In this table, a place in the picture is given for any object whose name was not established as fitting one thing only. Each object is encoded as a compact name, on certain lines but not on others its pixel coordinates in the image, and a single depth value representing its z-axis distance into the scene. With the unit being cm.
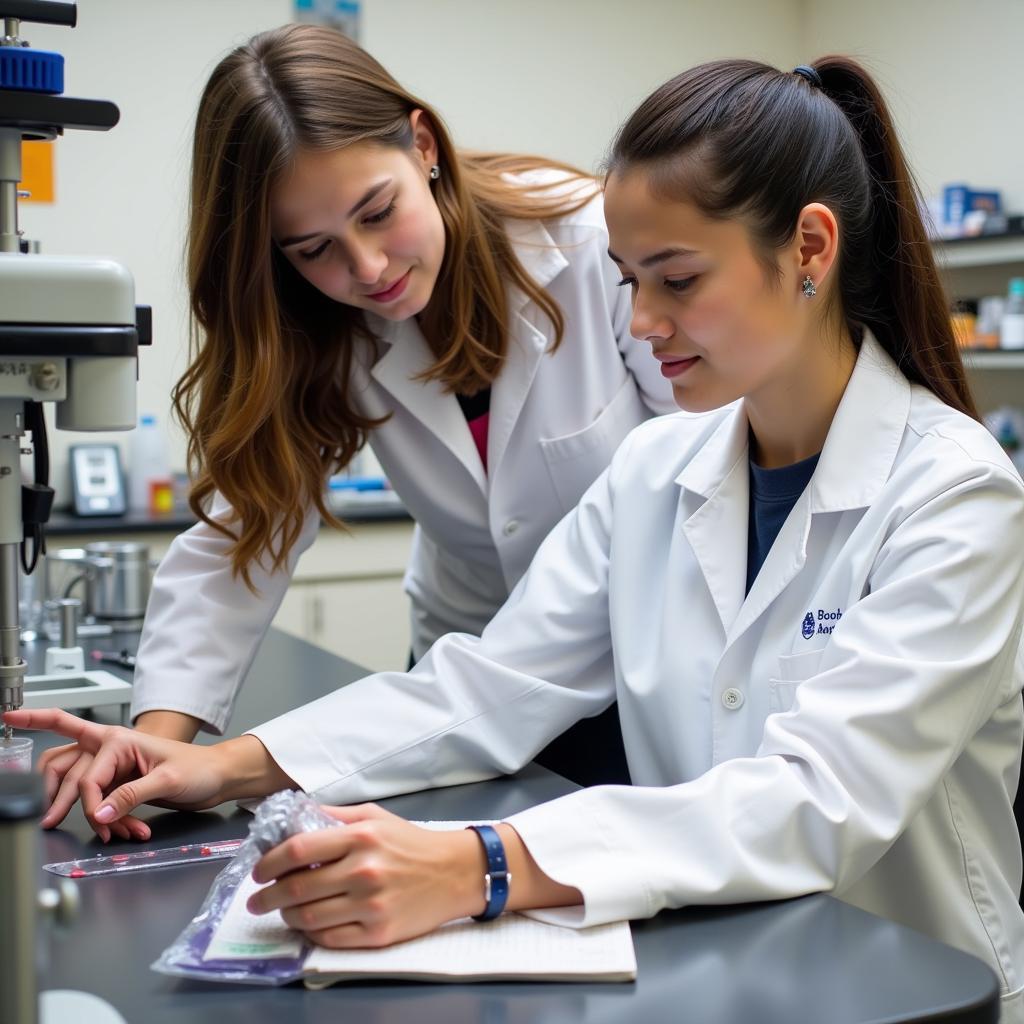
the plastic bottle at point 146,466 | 362
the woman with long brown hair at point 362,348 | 147
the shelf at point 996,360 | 357
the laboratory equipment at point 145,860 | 107
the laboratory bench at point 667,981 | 81
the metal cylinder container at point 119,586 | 226
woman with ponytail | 98
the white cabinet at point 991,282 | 361
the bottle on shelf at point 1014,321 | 358
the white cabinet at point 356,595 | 349
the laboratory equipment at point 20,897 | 56
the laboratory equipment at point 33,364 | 57
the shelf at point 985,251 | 358
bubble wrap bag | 85
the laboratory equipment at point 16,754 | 121
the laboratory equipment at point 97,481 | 347
